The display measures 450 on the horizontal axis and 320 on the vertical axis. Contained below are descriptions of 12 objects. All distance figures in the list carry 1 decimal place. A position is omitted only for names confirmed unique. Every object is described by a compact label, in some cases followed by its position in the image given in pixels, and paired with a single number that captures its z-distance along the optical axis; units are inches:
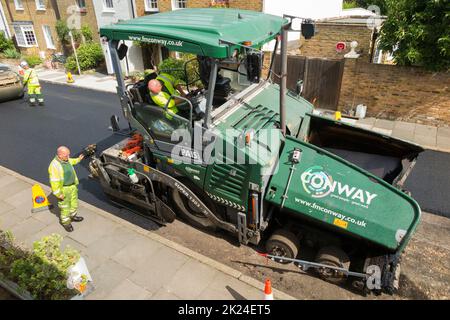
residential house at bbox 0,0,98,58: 831.1
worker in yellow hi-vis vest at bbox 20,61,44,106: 503.2
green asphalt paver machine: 183.2
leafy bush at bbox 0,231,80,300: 179.0
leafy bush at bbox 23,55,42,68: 876.0
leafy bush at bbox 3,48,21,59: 967.0
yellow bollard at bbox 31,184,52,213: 271.0
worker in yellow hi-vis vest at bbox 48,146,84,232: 236.2
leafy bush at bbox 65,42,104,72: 761.0
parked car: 536.1
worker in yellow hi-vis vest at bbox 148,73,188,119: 216.2
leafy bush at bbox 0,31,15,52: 1007.1
